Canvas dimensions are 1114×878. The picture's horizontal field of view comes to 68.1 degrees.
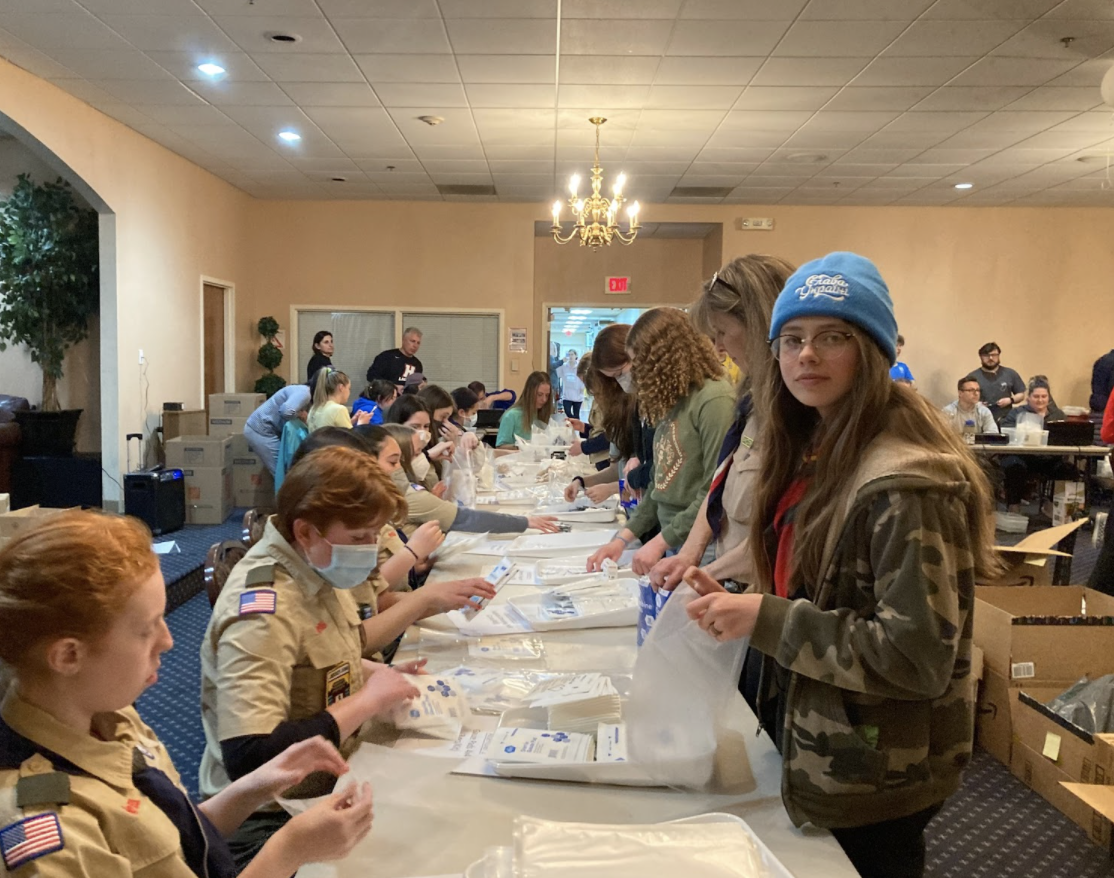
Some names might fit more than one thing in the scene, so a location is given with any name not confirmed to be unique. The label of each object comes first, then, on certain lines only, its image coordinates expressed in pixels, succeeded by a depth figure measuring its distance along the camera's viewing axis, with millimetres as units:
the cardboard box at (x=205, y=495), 6395
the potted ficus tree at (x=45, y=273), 6375
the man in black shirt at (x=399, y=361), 8586
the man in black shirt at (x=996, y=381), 8055
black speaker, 5887
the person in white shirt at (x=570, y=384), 9562
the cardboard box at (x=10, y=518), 3334
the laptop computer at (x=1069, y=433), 6078
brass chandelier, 6223
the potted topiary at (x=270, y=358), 8727
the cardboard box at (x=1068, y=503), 6043
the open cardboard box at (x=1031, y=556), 3139
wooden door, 8305
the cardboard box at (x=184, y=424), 6754
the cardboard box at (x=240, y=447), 7008
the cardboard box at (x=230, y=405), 7188
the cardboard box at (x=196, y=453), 6418
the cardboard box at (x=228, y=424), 7172
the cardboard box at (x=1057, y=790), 2297
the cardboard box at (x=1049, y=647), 2660
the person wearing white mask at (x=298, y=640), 1241
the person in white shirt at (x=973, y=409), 6781
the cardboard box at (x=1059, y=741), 2263
